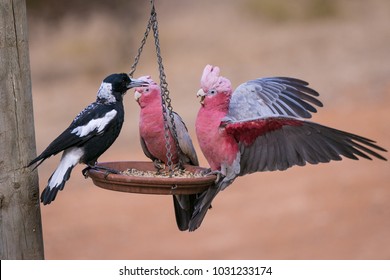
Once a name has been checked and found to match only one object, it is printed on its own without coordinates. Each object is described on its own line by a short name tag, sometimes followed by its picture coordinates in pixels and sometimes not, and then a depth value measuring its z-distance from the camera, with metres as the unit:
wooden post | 7.57
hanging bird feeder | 7.71
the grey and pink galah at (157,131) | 9.21
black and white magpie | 7.83
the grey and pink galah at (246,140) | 8.30
